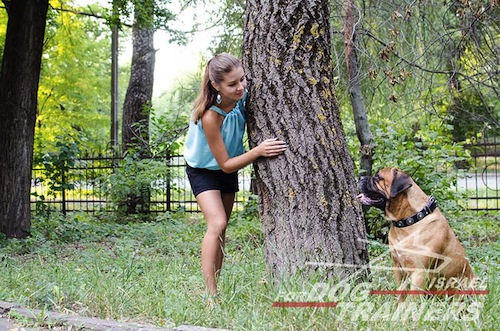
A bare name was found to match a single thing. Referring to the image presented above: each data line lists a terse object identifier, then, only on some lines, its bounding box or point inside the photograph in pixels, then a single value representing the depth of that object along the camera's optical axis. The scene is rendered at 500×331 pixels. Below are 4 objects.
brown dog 4.09
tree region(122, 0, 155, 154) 14.65
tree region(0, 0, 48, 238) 9.61
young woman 4.17
